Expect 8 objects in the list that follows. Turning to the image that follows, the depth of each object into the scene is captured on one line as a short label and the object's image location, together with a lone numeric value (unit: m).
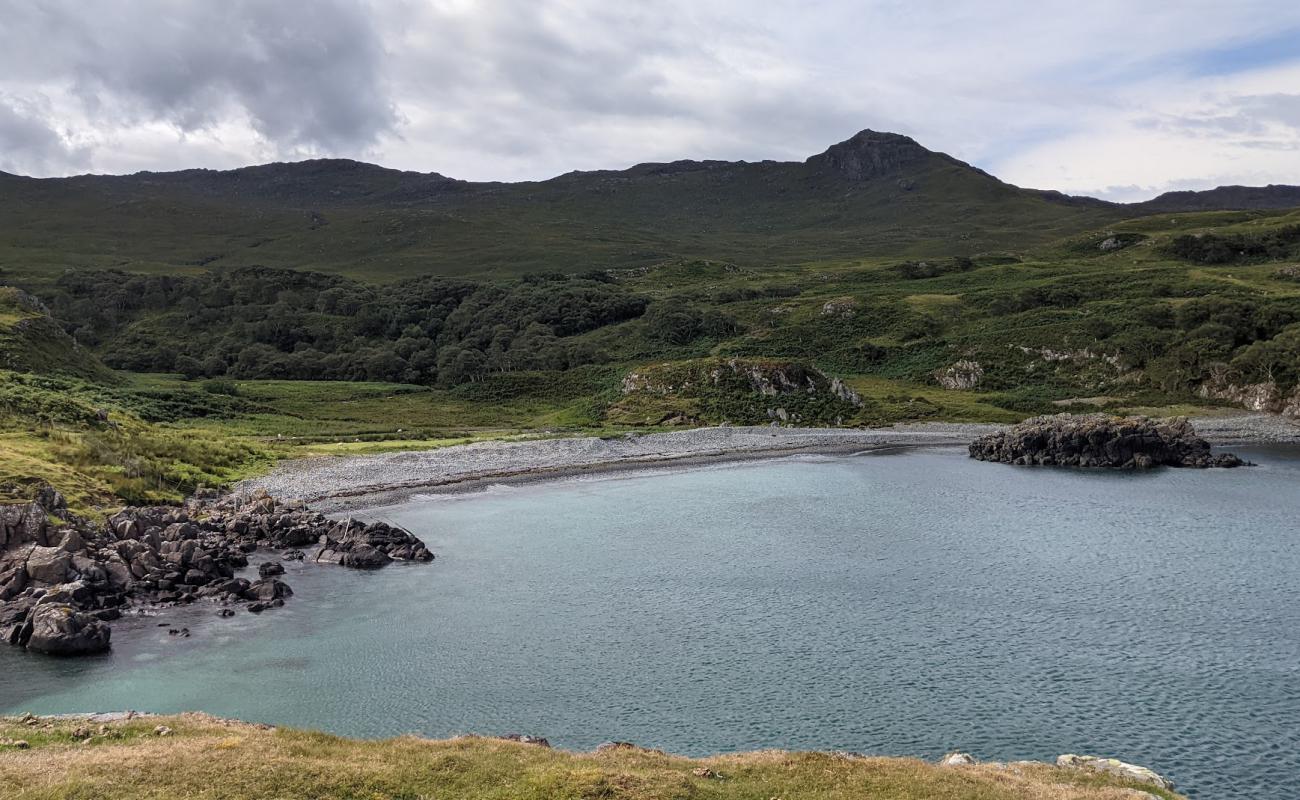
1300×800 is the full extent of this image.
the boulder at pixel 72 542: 53.27
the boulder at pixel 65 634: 43.62
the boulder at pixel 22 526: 53.16
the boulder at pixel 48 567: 50.19
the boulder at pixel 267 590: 53.69
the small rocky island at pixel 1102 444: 101.50
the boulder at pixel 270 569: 57.84
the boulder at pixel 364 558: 61.78
